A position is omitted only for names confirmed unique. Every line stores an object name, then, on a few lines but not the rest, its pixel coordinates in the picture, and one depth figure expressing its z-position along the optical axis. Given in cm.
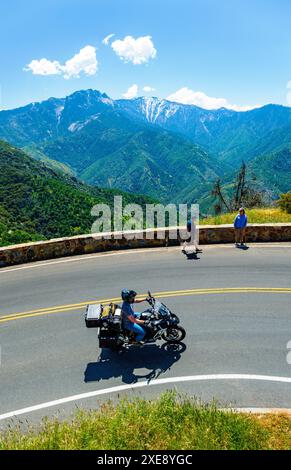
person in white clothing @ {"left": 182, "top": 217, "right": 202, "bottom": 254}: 1364
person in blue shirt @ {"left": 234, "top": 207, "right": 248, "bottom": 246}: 1388
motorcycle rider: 746
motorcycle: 751
